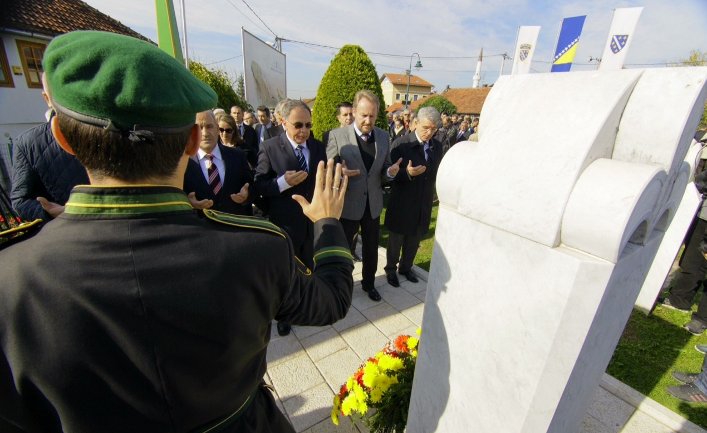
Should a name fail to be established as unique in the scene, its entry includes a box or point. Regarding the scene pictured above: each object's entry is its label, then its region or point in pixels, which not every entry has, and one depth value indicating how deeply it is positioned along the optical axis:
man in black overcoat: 3.95
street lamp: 26.04
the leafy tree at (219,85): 13.17
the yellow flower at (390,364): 2.14
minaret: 48.75
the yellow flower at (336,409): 2.20
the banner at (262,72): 11.43
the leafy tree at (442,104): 29.70
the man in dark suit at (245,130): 7.23
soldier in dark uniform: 0.68
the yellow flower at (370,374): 2.10
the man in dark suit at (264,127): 7.36
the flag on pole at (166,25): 4.79
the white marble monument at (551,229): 0.90
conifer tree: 6.50
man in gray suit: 3.44
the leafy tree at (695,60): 20.12
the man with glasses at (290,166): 3.04
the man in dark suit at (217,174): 2.70
